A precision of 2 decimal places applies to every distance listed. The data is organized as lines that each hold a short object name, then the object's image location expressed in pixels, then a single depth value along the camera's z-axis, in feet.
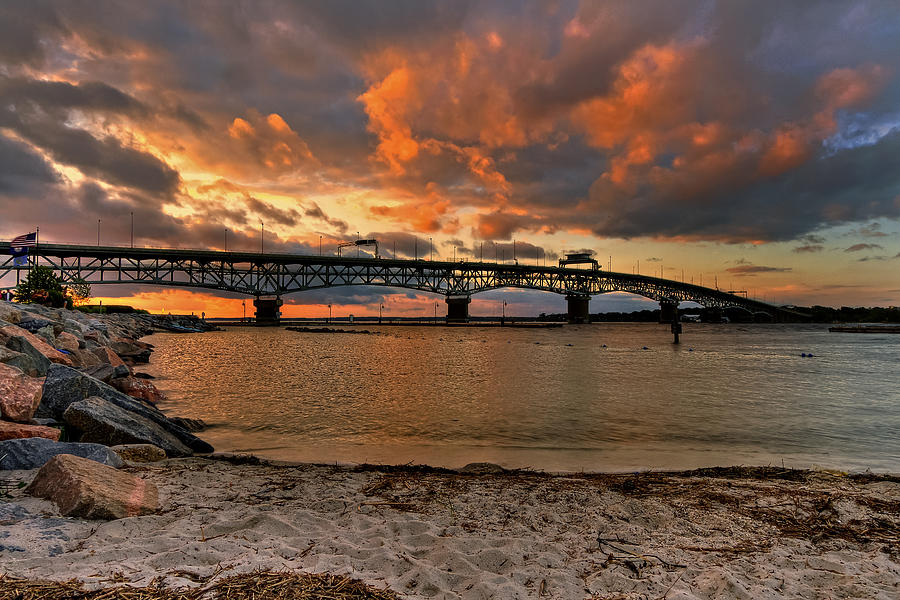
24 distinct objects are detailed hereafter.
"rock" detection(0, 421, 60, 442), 18.04
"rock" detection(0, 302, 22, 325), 46.34
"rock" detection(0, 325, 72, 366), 30.73
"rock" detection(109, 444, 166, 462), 21.33
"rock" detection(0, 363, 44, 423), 20.06
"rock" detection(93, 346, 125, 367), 54.08
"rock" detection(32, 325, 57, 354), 45.23
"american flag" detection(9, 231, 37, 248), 129.56
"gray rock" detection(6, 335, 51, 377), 30.42
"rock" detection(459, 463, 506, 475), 23.10
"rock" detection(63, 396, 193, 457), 22.43
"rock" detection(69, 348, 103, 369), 46.01
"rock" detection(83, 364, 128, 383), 37.99
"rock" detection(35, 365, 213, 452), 24.54
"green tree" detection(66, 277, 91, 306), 265.54
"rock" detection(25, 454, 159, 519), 12.89
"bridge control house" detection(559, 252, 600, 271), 561.84
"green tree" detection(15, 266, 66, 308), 137.39
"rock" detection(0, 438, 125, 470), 16.48
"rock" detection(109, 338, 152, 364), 79.51
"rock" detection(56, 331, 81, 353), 47.75
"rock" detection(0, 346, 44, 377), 27.66
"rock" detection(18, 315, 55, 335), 47.56
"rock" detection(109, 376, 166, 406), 39.96
